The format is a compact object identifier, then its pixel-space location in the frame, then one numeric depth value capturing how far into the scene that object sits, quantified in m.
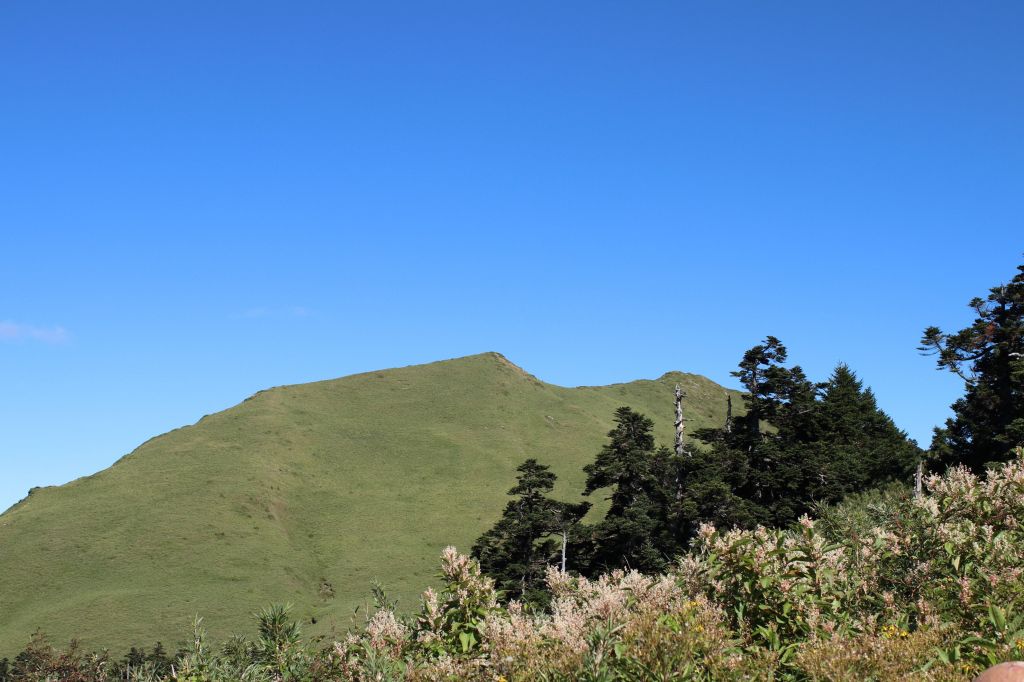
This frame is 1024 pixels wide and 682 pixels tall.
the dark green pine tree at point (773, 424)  60.88
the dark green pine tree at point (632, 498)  54.25
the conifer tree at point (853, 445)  60.66
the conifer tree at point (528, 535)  56.72
